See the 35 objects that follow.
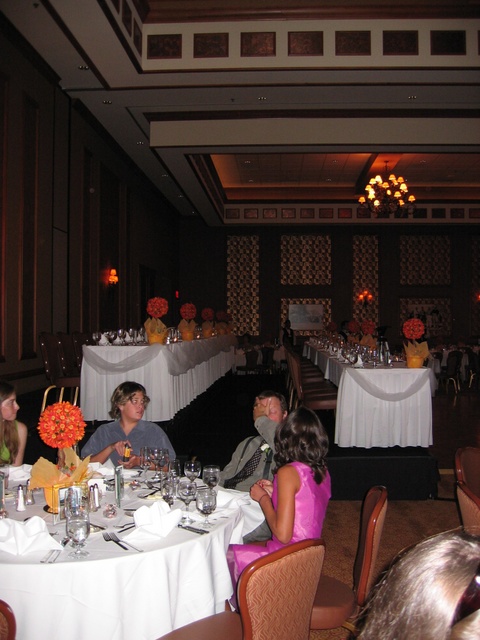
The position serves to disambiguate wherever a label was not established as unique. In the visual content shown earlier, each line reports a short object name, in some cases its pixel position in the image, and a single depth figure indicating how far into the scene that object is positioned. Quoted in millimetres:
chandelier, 12672
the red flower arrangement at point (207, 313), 11734
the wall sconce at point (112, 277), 11250
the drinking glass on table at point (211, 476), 2736
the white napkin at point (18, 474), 3059
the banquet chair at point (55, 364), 6305
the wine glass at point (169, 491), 2674
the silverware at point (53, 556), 2046
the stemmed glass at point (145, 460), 3094
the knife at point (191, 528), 2357
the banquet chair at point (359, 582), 2367
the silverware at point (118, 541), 2167
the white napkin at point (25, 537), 2125
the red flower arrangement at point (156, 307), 6847
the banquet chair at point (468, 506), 2469
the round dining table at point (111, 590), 1995
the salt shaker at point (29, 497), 2710
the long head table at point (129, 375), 6129
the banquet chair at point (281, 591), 1800
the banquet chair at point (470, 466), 3264
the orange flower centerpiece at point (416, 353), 6086
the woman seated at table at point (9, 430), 3328
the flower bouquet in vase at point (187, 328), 8164
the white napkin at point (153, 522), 2268
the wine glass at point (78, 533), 2121
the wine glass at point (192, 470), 2805
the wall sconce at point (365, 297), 17906
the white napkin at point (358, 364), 6329
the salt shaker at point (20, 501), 2611
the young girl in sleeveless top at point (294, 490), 2572
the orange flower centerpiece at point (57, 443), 2576
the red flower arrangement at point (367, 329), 10031
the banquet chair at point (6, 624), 1607
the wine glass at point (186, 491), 2611
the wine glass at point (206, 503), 2457
